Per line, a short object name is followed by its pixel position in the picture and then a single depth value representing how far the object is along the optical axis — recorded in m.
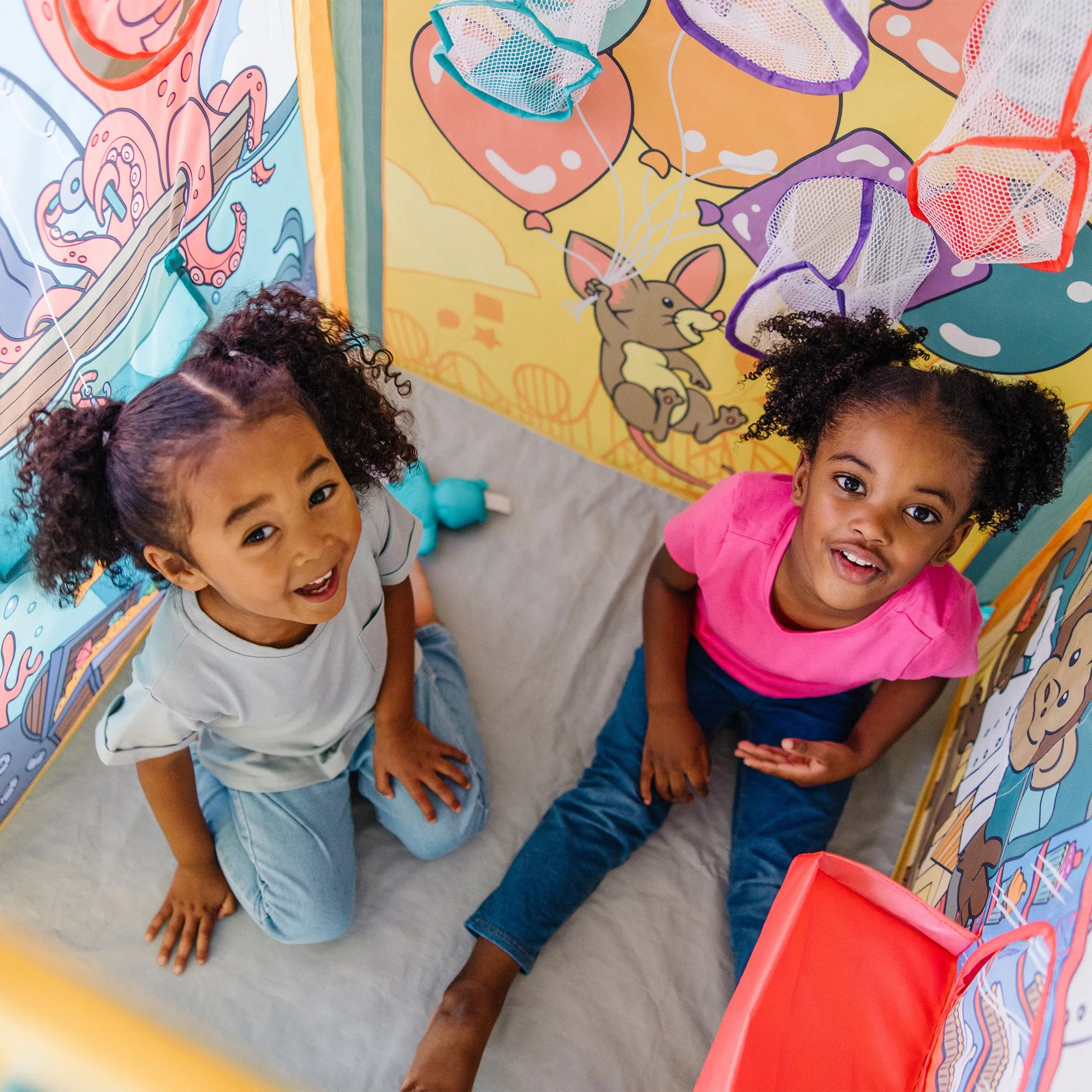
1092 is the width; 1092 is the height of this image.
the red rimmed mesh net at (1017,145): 0.57
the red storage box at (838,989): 0.66
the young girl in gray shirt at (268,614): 0.66
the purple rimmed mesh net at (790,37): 0.73
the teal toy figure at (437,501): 1.18
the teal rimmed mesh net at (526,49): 0.79
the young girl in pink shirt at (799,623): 0.76
